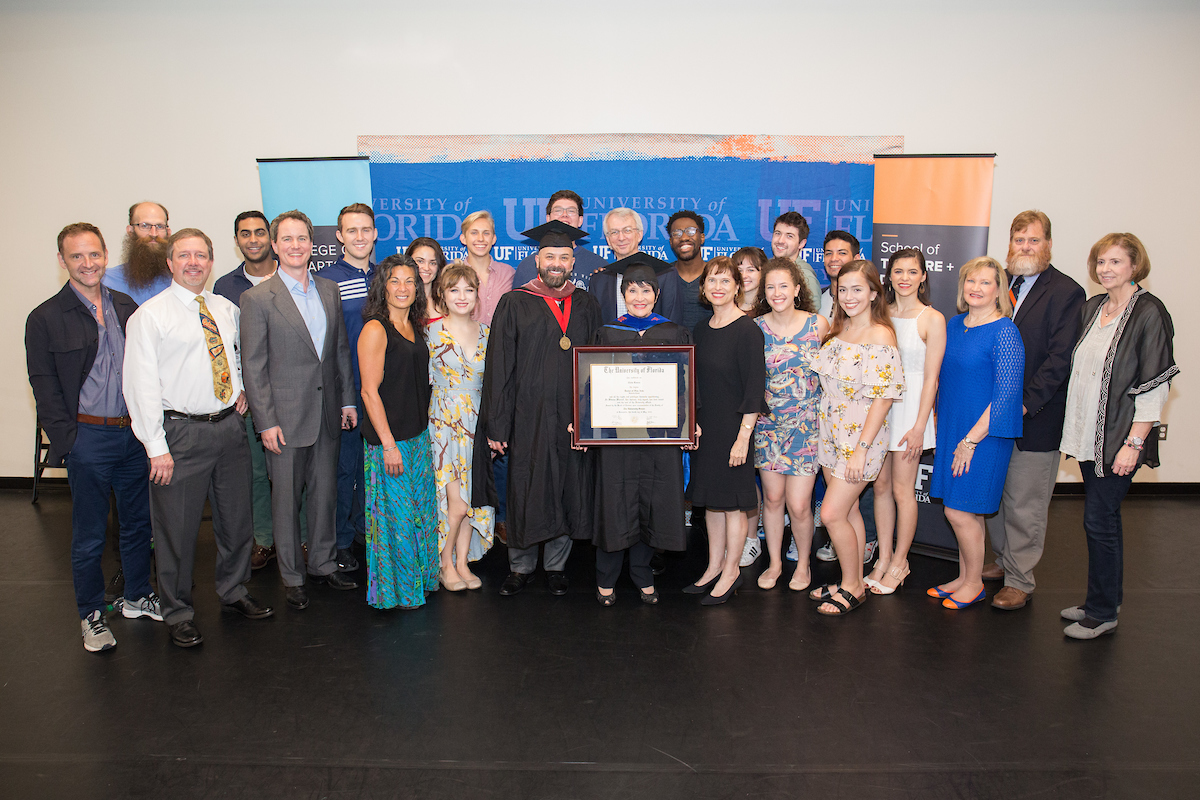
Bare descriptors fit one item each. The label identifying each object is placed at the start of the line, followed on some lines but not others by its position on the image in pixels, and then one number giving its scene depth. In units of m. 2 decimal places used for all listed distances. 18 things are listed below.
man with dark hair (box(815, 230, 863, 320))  4.35
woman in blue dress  3.51
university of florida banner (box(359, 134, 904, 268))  5.52
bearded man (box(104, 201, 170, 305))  4.03
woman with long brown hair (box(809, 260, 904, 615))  3.45
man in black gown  3.67
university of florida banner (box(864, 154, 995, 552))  5.19
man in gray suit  3.56
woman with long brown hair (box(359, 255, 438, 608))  3.56
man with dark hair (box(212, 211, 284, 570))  4.37
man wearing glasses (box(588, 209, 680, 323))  4.12
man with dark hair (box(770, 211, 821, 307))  4.36
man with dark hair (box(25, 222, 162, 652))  3.26
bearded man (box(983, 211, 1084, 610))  3.62
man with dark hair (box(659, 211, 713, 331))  4.43
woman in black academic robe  3.54
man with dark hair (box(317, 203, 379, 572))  4.20
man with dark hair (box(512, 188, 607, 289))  4.62
